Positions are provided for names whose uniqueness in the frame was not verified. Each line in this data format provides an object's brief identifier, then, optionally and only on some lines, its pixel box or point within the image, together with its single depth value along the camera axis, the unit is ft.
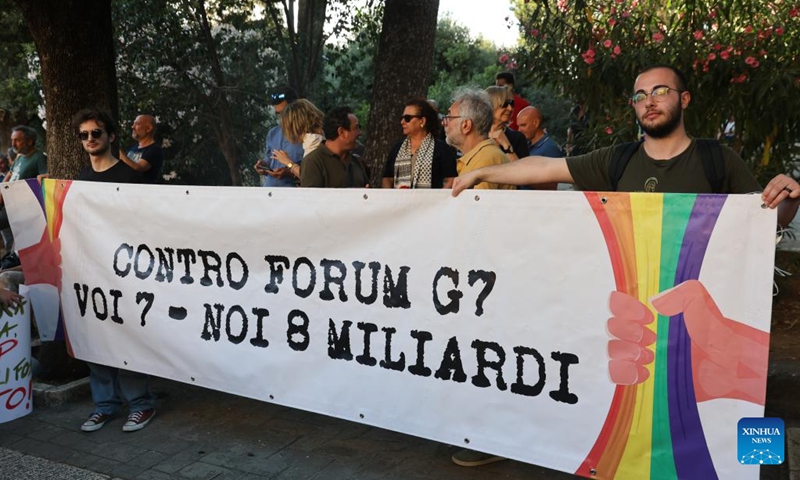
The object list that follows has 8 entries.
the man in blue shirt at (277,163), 20.16
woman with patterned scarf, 16.38
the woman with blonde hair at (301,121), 19.38
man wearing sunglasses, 15.74
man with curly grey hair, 13.97
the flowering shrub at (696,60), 19.35
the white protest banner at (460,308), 9.91
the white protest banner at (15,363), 14.79
